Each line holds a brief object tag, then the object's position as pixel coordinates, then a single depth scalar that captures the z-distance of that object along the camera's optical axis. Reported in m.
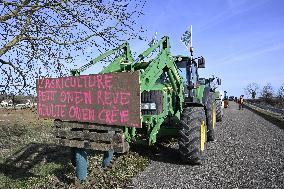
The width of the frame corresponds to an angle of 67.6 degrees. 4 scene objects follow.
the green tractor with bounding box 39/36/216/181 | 3.59
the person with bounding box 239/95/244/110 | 21.58
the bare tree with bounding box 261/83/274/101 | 49.16
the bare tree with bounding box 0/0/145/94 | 3.99
